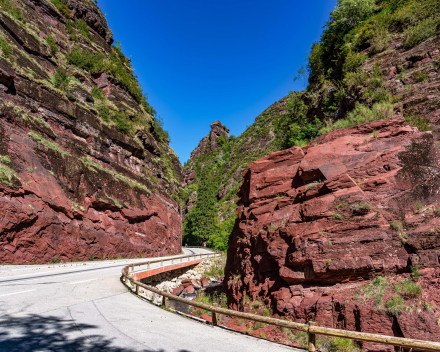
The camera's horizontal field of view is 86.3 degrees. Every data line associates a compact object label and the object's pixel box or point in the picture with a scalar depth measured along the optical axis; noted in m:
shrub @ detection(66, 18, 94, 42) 33.03
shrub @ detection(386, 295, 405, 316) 6.24
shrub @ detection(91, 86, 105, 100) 30.45
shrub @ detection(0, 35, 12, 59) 19.22
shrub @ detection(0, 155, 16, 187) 14.63
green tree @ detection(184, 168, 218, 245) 60.63
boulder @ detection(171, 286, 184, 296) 22.67
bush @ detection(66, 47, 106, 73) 30.17
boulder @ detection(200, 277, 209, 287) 27.58
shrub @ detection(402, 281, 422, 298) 6.25
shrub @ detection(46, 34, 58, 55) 27.11
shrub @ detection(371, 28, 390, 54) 16.38
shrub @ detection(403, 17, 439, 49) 14.65
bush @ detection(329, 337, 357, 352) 6.05
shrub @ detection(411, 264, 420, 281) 6.63
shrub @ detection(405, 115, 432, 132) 10.94
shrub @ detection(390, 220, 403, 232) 7.55
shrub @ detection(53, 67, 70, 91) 23.95
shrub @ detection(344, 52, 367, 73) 16.69
